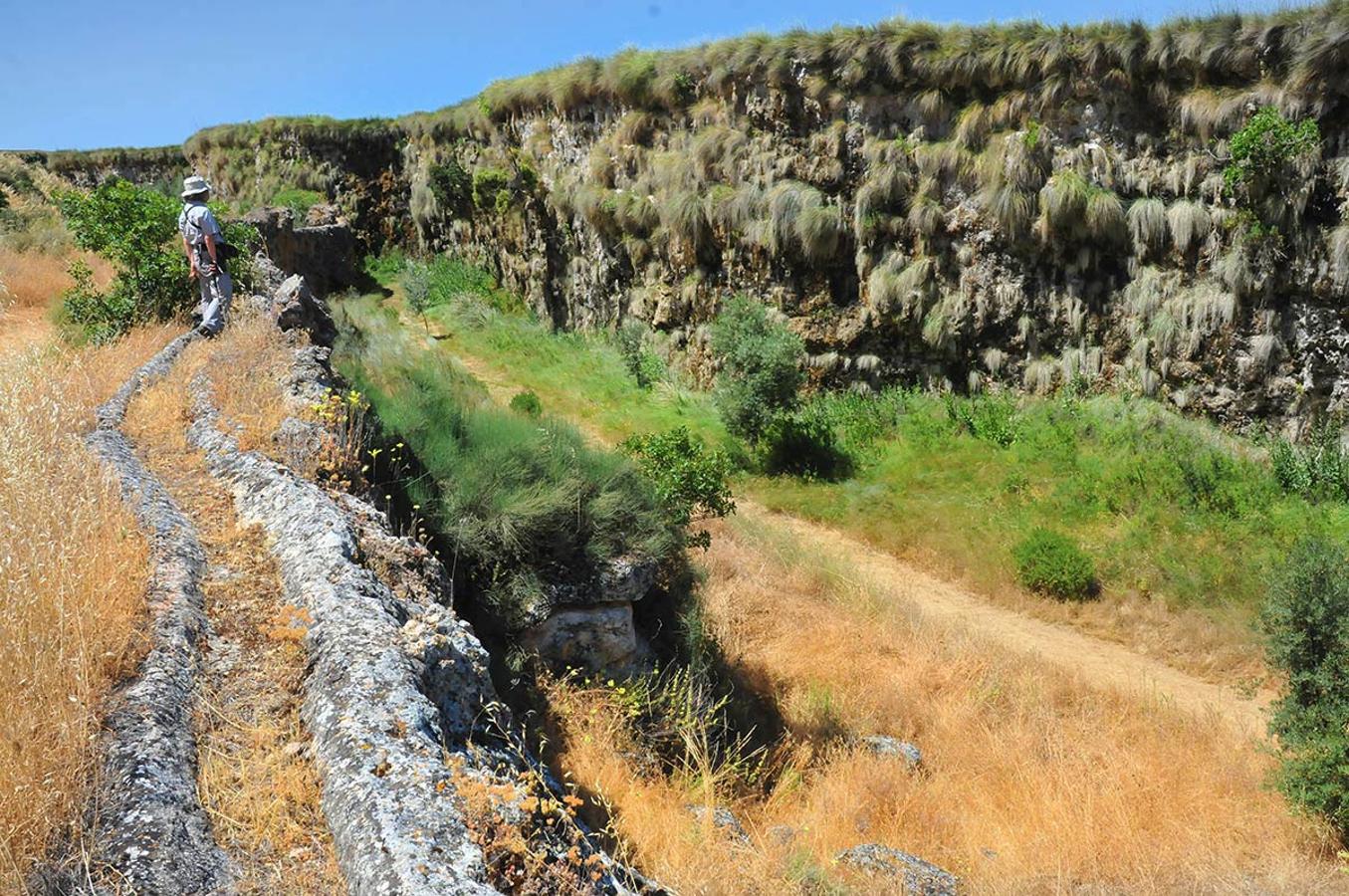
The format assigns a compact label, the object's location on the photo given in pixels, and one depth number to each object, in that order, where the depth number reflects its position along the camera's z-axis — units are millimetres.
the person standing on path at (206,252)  8820
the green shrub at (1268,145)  11961
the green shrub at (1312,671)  6293
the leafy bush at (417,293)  23125
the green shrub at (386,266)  26375
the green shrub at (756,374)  14555
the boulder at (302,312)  8141
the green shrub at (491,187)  23266
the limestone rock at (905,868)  4742
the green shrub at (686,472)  10125
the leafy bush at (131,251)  10062
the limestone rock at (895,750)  7344
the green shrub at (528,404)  15487
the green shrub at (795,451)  14539
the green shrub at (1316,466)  11656
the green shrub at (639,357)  18672
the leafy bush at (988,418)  14133
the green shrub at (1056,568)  10969
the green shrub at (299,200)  25453
